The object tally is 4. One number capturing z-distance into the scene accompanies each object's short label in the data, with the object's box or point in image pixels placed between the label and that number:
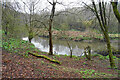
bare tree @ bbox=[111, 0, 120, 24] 4.41
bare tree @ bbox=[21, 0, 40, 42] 16.77
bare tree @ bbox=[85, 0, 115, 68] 7.65
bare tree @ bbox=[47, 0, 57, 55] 10.15
